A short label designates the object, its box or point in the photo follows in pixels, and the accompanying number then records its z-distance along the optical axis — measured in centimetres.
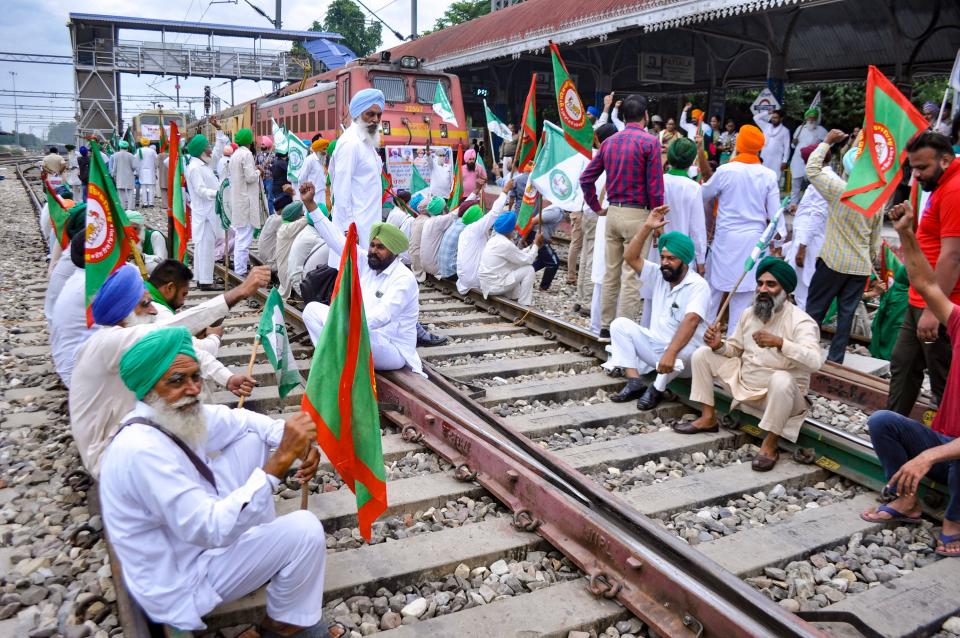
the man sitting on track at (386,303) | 538
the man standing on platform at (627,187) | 621
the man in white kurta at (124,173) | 1722
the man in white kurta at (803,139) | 1295
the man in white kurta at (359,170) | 636
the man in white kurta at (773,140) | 1341
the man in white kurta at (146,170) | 1861
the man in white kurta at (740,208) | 628
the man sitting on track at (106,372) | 353
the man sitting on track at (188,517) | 243
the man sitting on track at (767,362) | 454
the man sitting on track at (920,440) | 340
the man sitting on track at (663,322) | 526
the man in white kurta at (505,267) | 812
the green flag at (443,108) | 1141
